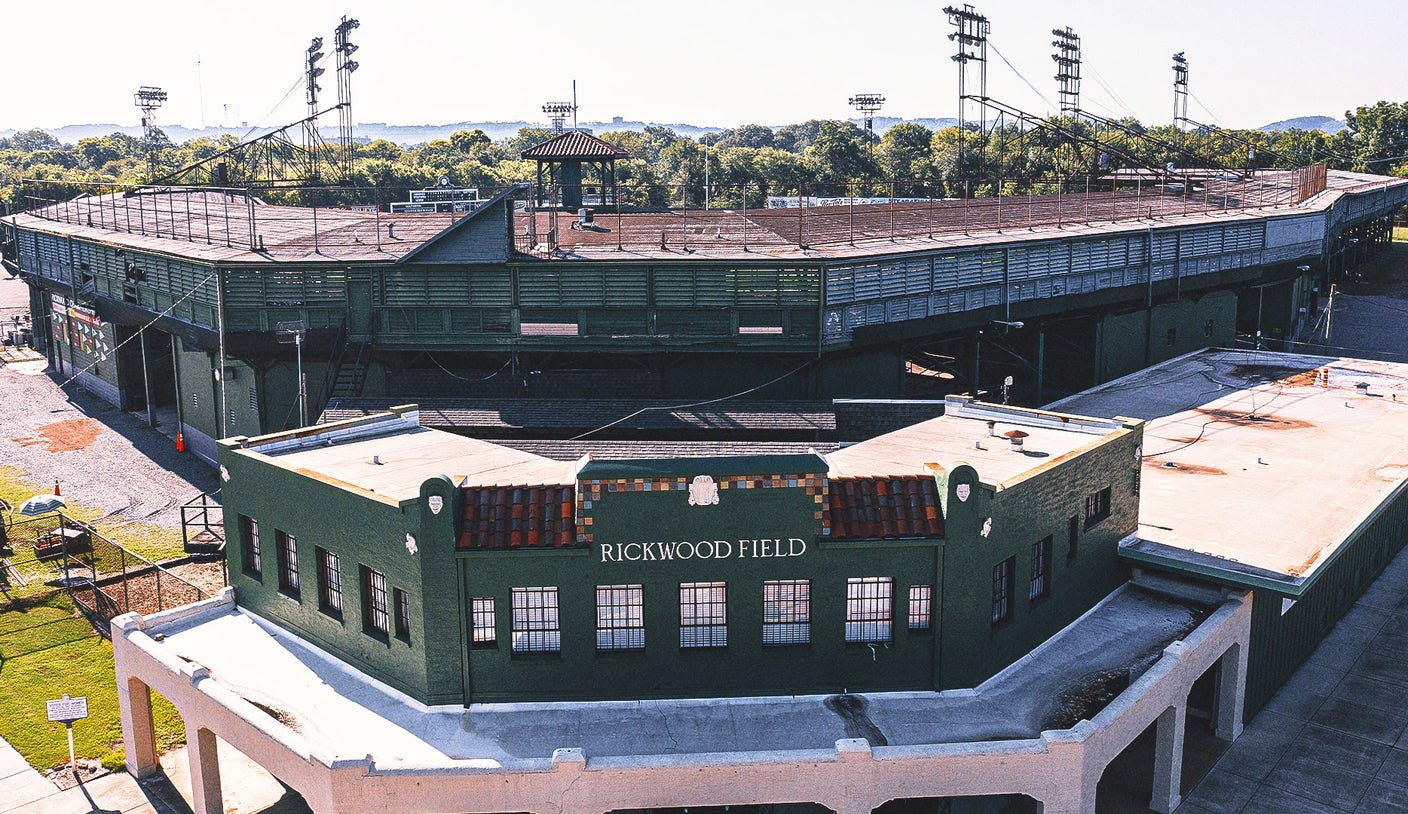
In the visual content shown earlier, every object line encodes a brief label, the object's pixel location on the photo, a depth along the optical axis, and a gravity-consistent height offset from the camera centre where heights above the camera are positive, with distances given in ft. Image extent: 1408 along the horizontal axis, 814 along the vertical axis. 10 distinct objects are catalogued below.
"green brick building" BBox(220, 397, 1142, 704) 81.61 -25.62
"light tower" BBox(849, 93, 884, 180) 398.01 +29.67
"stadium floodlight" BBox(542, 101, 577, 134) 227.40 +17.09
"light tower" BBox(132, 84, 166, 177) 373.20 +30.91
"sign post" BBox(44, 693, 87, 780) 94.85 -38.67
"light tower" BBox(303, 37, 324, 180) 268.41 +27.55
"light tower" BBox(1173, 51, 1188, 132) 416.67 +37.99
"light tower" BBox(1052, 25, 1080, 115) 339.98 +35.96
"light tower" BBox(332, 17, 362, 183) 265.75 +31.77
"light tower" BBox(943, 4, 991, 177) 254.68 +32.40
